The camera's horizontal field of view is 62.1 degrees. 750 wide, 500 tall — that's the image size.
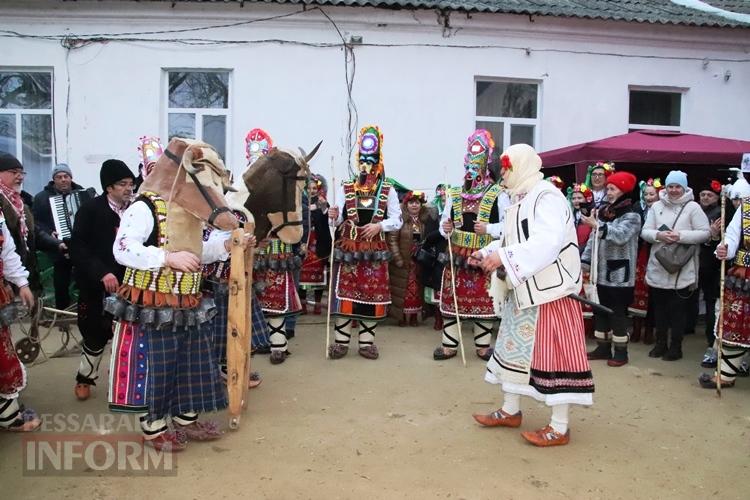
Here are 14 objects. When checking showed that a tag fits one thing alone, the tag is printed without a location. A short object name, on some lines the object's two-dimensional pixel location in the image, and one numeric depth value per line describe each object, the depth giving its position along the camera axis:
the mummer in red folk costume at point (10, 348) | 3.74
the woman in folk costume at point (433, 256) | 6.54
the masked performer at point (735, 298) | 4.79
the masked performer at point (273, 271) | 5.39
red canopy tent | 7.10
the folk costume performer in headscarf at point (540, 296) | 3.59
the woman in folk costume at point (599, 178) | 6.41
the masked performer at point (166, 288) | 3.29
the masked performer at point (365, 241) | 5.71
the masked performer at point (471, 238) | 5.62
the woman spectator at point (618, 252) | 5.63
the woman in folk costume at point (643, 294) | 6.55
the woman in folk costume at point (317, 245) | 6.73
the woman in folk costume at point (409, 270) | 7.22
